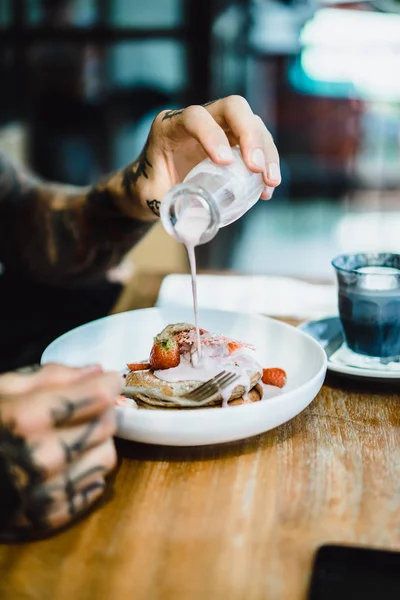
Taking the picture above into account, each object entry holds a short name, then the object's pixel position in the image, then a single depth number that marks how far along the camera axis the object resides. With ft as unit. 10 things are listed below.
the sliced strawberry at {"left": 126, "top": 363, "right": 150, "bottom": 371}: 3.68
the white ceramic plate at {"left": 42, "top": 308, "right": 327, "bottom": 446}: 2.84
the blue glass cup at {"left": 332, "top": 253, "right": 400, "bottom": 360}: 3.80
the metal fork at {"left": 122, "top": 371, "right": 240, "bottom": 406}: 3.14
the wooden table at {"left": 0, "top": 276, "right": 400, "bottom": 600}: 2.28
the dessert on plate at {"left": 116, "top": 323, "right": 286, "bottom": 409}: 3.24
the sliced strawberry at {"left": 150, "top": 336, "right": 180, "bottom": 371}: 3.46
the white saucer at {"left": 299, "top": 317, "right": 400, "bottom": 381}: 3.62
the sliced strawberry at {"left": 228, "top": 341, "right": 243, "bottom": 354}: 3.63
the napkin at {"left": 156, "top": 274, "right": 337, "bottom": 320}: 4.99
